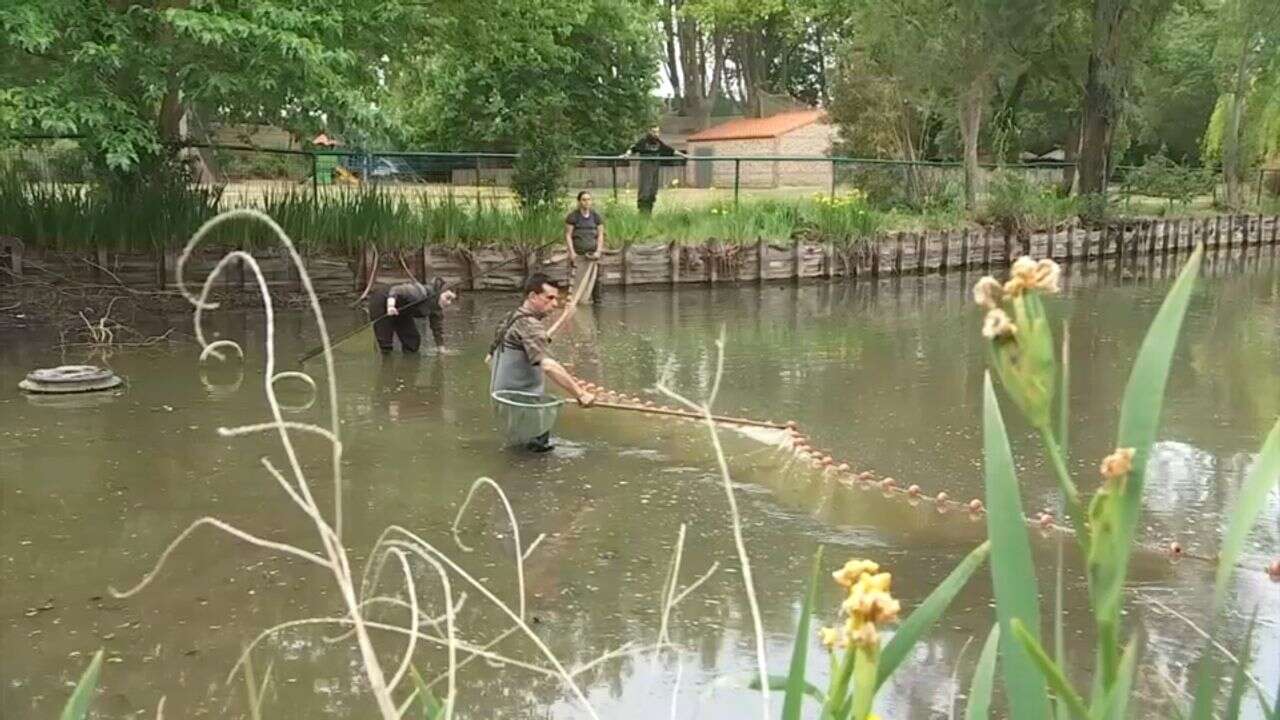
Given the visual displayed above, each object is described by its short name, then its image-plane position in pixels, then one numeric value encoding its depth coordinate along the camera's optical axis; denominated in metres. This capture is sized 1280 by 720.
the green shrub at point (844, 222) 19.16
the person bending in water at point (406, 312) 10.79
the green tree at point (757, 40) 46.06
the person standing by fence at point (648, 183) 19.95
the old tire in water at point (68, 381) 8.78
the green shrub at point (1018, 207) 22.42
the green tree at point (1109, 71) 24.48
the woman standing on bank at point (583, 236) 15.13
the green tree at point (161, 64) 10.50
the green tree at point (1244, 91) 28.45
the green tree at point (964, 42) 23.27
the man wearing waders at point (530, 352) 7.25
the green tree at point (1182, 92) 39.03
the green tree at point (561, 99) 35.22
